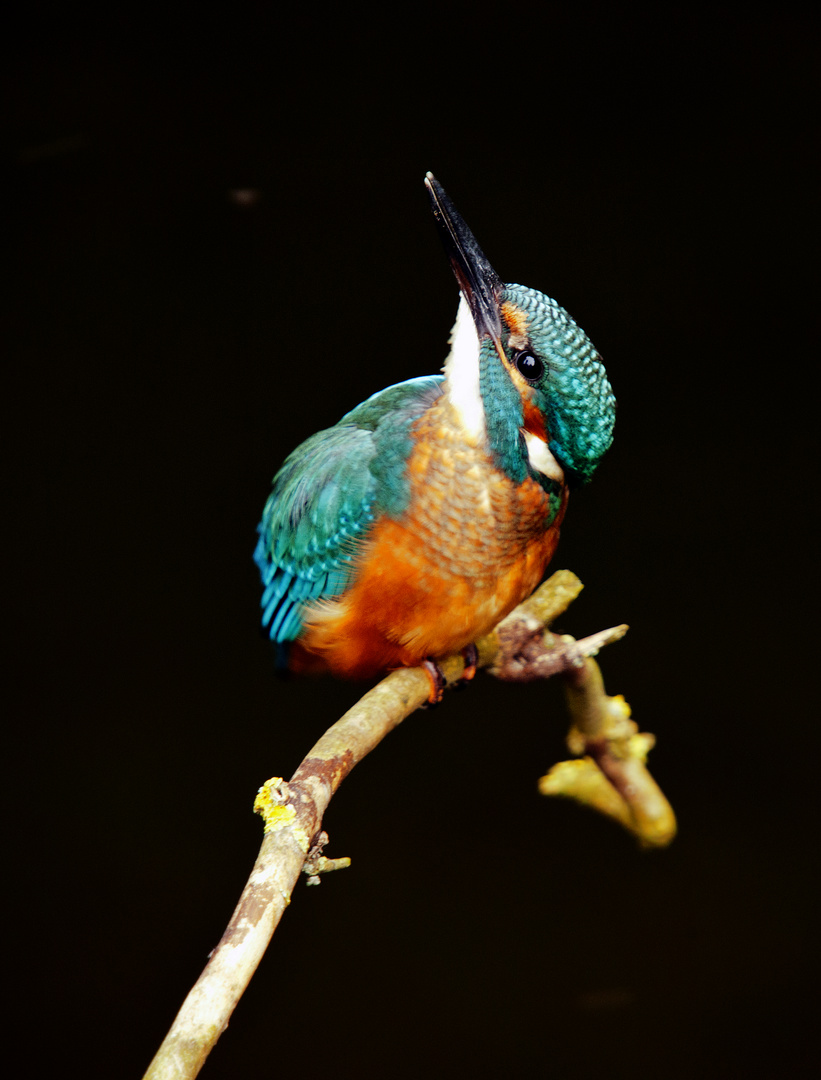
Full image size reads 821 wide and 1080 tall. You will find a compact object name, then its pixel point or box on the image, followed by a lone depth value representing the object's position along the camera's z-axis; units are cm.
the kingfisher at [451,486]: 466
